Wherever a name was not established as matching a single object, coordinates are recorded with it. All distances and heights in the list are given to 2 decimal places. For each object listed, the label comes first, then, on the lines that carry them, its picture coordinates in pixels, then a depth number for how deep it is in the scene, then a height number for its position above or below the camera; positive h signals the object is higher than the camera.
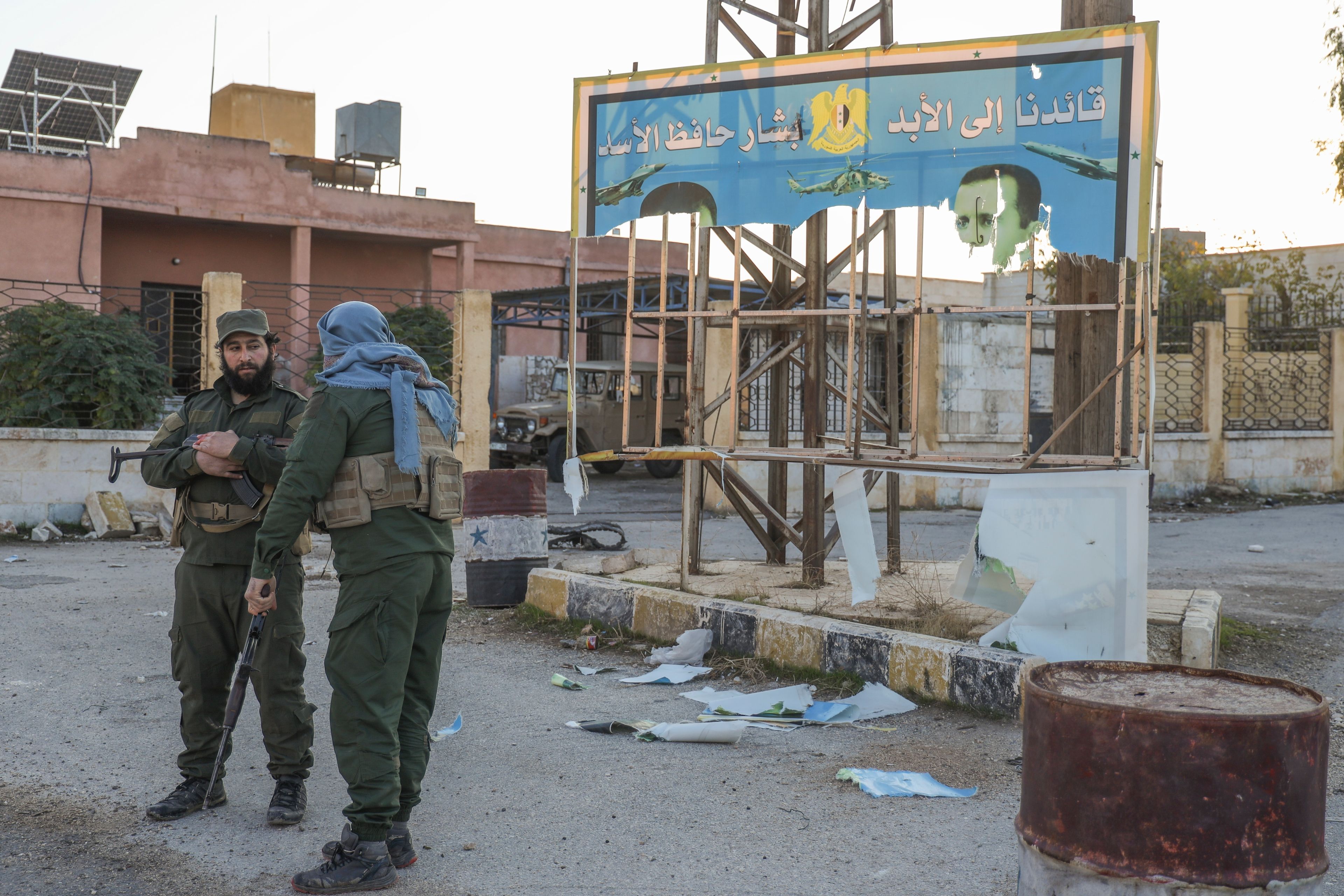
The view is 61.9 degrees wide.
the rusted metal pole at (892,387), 6.45 +0.25
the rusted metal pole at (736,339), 5.67 +0.45
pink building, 16.94 +3.19
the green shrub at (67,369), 10.58 +0.42
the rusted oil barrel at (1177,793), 2.03 -0.67
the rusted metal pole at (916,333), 5.25 +0.46
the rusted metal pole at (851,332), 5.55 +0.50
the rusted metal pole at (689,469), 6.04 -0.25
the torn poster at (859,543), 5.47 -0.56
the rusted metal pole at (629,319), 5.83 +0.57
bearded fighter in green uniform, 3.59 -0.66
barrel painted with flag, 7.14 -0.73
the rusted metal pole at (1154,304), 4.94 +0.61
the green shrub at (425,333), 13.95 +1.14
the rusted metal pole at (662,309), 5.86 +0.63
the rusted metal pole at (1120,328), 5.07 +0.48
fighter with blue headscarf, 3.06 -0.39
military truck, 17.69 +0.09
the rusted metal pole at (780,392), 6.63 +0.21
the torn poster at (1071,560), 4.69 -0.55
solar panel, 19.59 +5.71
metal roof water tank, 22.53 +5.81
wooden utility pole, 5.45 +0.50
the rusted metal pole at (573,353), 6.02 +0.40
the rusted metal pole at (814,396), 6.36 +0.18
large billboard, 5.20 +1.47
